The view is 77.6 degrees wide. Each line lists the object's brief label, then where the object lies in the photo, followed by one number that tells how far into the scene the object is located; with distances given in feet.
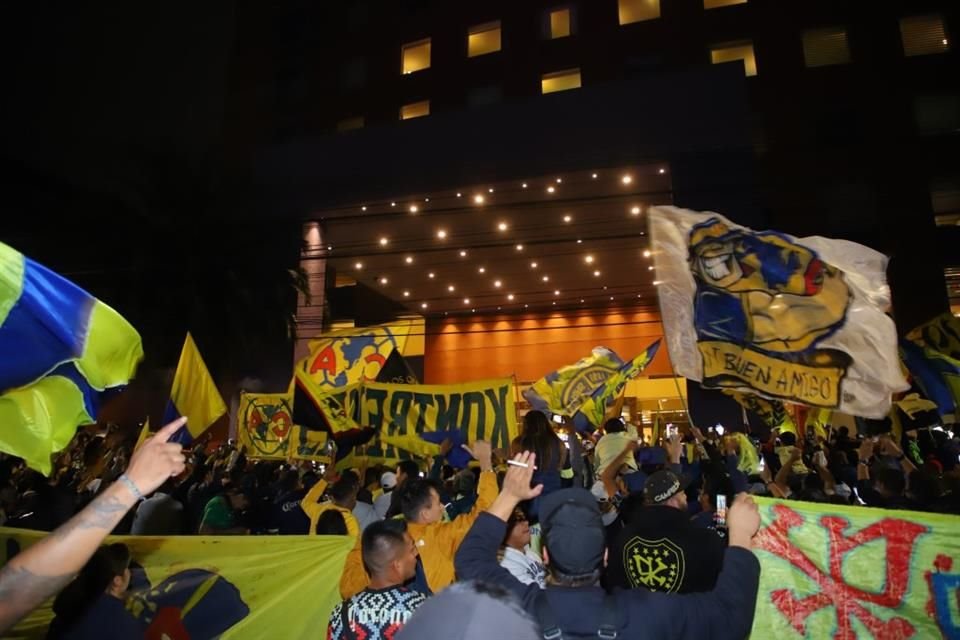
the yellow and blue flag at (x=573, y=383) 35.37
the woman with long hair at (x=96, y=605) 9.96
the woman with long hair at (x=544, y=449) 15.72
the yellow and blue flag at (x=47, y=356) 9.49
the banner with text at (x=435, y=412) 25.95
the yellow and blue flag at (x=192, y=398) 20.25
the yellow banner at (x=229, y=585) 13.11
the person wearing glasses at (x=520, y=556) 12.37
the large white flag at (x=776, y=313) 15.42
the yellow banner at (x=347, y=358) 38.93
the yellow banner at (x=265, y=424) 39.88
